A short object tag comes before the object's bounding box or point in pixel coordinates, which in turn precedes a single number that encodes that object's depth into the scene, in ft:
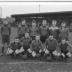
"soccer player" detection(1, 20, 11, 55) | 34.50
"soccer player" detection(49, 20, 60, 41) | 34.72
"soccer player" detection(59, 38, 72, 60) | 32.14
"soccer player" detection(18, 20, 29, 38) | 34.73
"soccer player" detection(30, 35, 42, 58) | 32.32
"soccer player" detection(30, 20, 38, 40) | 34.88
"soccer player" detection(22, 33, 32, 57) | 33.00
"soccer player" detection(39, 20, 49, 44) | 35.02
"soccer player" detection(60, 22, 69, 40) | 34.44
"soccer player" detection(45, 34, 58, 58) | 32.17
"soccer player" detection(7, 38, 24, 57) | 32.70
